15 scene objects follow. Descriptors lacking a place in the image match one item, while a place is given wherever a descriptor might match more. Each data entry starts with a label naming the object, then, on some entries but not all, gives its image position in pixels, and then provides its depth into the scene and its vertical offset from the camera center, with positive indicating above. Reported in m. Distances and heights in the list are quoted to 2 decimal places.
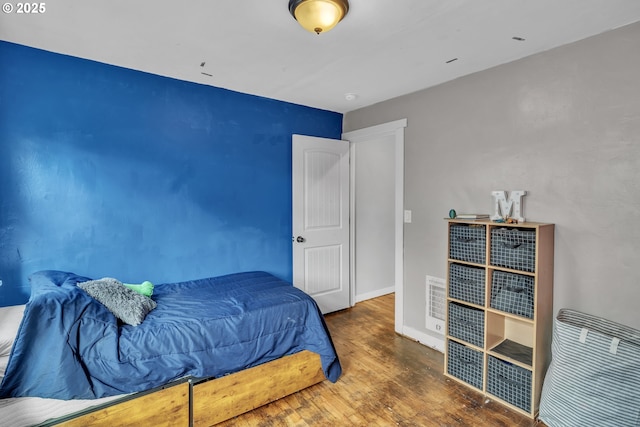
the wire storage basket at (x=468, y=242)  2.28 -0.28
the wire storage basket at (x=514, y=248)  2.03 -0.29
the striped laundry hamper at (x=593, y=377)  1.57 -0.90
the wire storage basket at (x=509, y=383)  2.04 -1.17
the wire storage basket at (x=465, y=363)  2.29 -1.17
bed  1.53 -0.85
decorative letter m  2.30 -0.01
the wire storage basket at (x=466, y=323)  2.30 -0.88
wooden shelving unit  2.04 -0.71
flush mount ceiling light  1.55 +0.95
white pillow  1.59 -0.66
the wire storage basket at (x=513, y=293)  2.05 -0.59
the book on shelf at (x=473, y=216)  2.42 -0.09
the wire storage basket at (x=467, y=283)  2.29 -0.58
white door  3.46 -0.17
